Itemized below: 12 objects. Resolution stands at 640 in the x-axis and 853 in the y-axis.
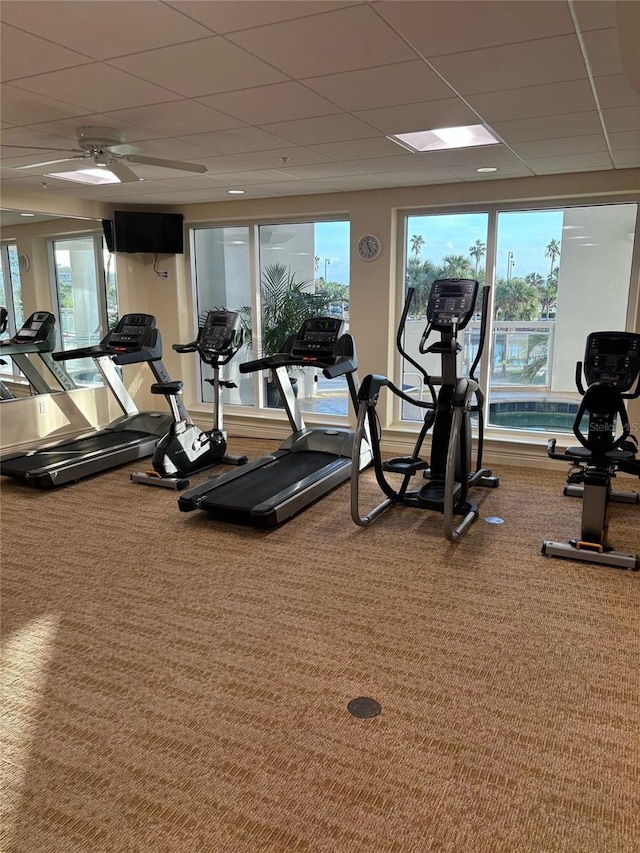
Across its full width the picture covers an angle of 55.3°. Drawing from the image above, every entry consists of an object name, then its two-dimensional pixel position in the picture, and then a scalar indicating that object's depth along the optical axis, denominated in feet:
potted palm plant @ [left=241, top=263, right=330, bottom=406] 22.56
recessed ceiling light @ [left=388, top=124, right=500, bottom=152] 13.00
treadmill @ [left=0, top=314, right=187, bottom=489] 17.58
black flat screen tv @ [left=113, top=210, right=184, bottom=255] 22.52
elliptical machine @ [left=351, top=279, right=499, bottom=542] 13.93
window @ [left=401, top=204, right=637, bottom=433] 18.25
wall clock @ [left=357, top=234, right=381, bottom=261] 20.18
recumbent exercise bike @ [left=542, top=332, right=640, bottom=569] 12.51
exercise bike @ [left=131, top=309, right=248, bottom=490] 17.62
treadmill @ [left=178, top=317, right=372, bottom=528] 14.67
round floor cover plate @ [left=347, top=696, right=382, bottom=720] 8.15
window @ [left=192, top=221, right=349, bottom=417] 21.99
